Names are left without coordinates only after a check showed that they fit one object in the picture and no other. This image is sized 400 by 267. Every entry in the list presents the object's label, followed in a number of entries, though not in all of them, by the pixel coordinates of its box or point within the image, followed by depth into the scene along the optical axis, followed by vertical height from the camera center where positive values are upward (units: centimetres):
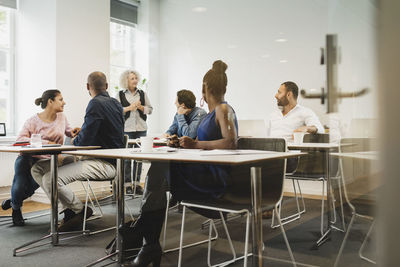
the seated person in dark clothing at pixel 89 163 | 282 -27
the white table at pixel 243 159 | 143 -12
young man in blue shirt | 241 +10
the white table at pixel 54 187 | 246 -40
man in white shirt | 188 +7
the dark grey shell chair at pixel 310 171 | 194 -24
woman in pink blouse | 303 -4
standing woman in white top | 287 +22
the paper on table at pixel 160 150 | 183 -11
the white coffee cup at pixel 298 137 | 208 -4
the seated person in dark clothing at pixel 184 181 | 197 -29
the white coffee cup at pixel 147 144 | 185 -7
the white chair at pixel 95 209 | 281 -74
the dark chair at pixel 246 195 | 174 -33
